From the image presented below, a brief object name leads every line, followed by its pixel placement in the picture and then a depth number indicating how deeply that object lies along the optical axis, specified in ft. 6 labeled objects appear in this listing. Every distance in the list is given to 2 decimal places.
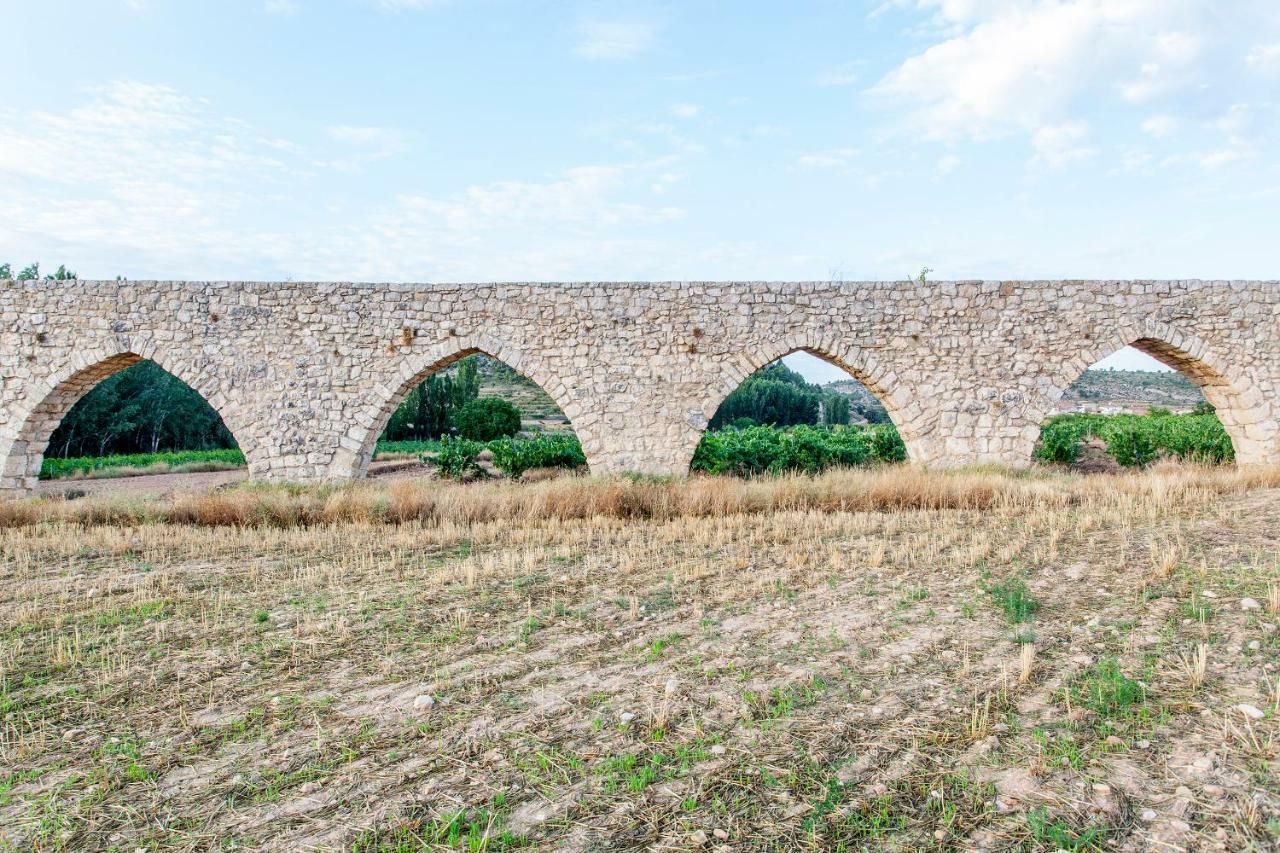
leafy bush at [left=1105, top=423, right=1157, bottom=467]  52.47
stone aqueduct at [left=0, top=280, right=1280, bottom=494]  35.63
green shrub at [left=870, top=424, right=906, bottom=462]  50.47
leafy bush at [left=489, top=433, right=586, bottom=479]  44.83
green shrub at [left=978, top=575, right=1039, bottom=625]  14.82
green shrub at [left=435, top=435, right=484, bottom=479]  44.80
